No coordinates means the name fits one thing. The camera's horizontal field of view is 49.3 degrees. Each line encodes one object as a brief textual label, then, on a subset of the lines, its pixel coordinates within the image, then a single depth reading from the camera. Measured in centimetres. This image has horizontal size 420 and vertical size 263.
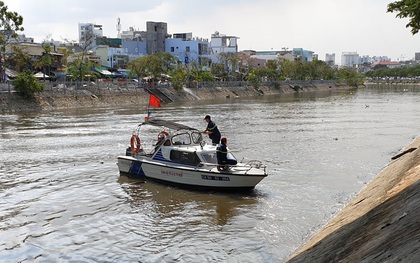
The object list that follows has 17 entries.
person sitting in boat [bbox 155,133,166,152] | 2060
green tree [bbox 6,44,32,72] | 5950
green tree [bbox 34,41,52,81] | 6738
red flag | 2102
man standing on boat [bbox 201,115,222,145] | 2085
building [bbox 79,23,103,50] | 15705
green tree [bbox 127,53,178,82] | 8825
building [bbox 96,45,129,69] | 11225
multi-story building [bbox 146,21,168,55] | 13425
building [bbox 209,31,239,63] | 16688
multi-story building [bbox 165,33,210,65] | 13425
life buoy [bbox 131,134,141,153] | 2216
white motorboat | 1847
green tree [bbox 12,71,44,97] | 5656
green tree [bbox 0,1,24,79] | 5718
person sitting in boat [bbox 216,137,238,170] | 1875
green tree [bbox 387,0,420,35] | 2397
